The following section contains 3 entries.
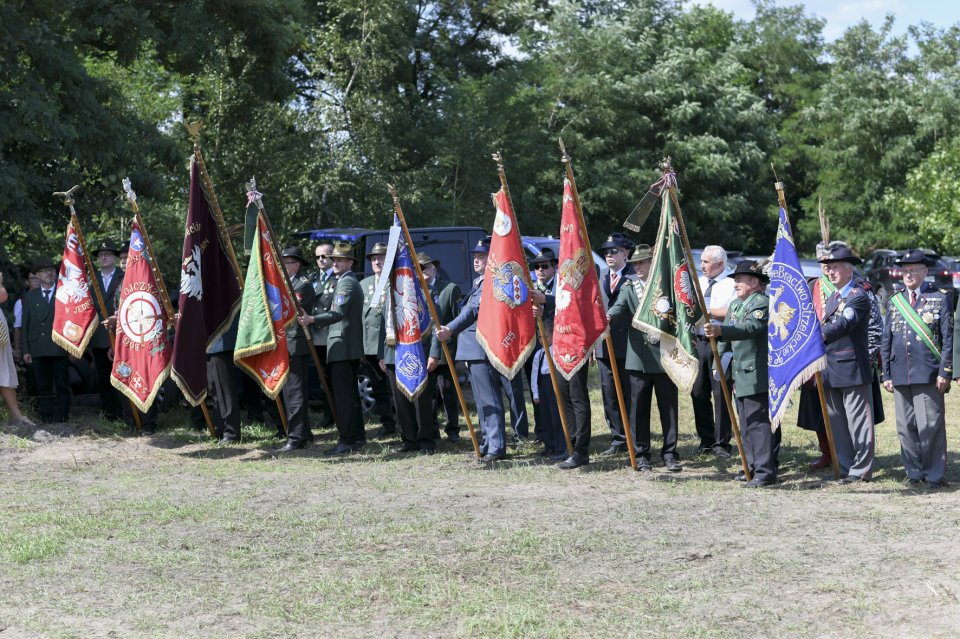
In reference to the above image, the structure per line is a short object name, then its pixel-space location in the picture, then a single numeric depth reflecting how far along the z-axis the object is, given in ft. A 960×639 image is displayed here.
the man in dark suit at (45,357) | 39.83
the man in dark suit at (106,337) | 39.88
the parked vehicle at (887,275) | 72.79
